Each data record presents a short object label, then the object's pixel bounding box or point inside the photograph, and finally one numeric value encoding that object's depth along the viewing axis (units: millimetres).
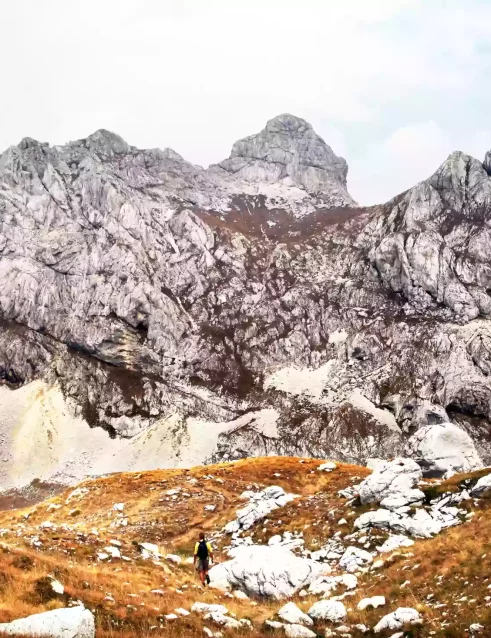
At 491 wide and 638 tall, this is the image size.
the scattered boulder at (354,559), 25484
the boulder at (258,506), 36031
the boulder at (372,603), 18484
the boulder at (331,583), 22438
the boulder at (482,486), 29750
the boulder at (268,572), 23250
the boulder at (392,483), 33719
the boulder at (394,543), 26870
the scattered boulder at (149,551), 28753
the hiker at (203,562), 25106
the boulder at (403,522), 28594
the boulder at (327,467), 50375
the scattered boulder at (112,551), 26639
